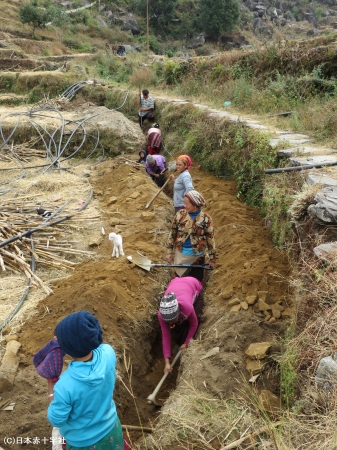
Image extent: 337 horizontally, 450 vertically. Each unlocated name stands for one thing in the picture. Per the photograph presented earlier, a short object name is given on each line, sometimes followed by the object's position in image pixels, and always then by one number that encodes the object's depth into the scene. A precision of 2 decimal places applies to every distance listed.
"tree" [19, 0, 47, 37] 28.78
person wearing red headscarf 5.04
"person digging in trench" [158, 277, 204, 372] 3.37
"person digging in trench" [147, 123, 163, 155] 8.35
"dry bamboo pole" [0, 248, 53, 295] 4.26
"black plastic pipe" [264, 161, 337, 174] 4.32
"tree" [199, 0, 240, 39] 39.16
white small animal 4.96
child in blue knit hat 1.90
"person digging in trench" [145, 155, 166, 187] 7.56
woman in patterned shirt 4.25
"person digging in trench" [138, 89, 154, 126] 10.26
